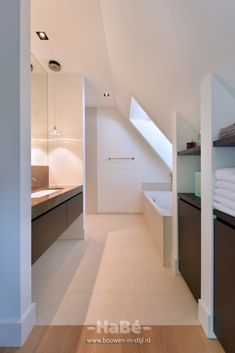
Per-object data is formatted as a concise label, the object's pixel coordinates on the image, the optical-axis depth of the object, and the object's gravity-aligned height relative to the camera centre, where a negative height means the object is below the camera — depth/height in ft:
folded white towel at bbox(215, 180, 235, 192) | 3.82 -0.20
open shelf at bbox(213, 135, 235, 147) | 3.78 +0.55
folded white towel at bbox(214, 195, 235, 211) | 3.79 -0.49
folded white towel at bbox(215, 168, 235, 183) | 3.85 -0.01
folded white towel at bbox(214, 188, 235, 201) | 3.82 -0.35
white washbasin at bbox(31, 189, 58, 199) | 7.84 -0.68
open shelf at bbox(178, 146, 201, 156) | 5.85 +0.60
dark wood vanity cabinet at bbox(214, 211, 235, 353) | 3.72 -1.85
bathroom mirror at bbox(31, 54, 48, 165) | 10.14 +2.74
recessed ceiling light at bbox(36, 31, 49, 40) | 7.93 +4.80
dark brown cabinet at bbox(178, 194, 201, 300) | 5.53 -1.78
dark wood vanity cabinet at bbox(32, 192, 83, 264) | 5.10 -1.38
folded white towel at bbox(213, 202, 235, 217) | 3.78 -0.62
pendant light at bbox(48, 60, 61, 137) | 9.92 +4.68
